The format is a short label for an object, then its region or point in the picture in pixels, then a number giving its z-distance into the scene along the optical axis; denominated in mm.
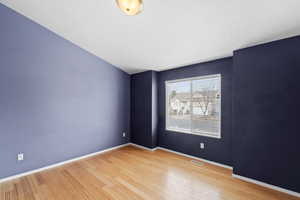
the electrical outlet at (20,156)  2342
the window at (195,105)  2910
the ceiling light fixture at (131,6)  1284
